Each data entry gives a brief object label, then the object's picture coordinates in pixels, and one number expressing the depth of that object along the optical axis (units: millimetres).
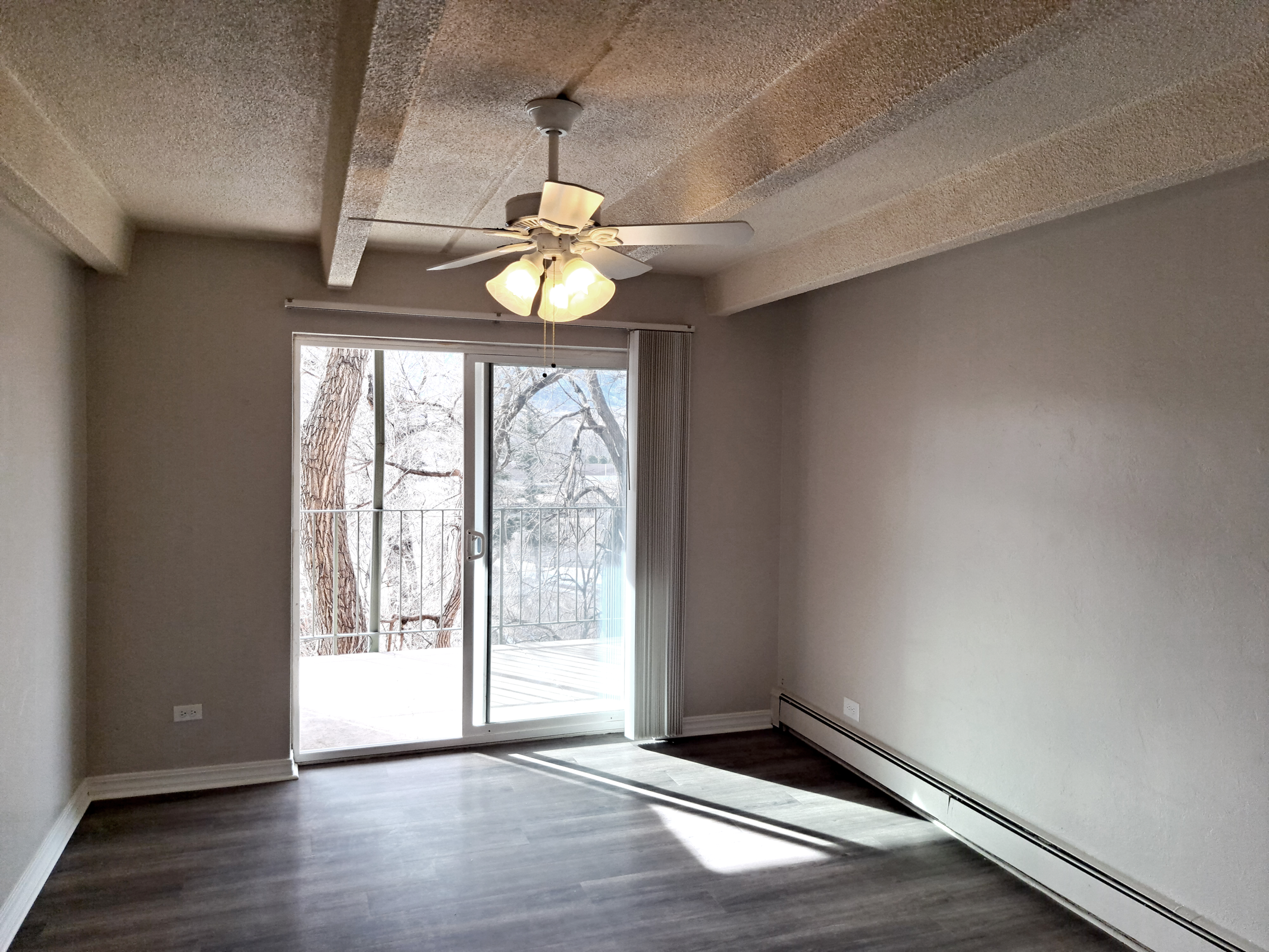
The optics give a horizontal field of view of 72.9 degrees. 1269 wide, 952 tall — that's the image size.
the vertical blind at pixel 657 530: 4402
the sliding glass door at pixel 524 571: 4305
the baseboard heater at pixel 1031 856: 2535
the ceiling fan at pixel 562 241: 2197
